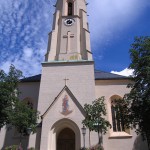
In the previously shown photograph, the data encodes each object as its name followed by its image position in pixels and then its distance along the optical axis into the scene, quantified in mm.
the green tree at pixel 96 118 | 17438
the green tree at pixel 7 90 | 18125
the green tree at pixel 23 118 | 17922
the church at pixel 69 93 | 21500
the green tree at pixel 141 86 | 16875
